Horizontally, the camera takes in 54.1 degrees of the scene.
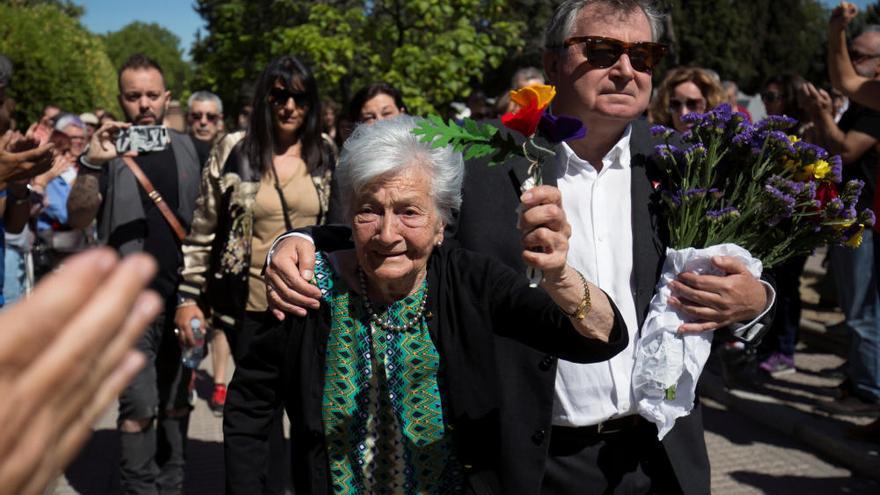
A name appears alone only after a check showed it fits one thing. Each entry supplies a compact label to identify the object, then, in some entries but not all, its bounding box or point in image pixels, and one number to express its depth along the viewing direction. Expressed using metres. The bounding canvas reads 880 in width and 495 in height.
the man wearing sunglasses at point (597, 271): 2.41
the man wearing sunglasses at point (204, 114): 9.06
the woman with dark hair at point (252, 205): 4.18
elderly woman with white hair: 2.37
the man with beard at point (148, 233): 4.35
